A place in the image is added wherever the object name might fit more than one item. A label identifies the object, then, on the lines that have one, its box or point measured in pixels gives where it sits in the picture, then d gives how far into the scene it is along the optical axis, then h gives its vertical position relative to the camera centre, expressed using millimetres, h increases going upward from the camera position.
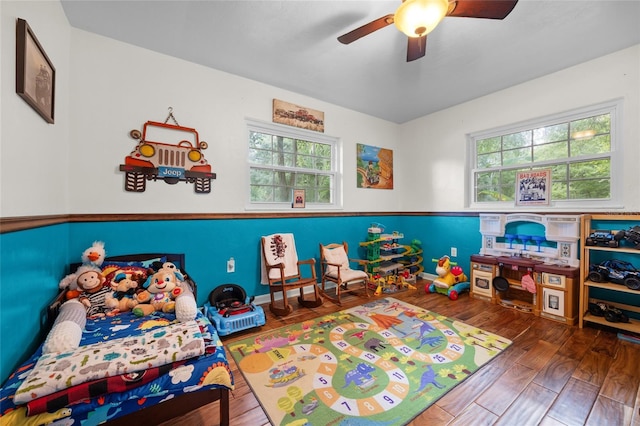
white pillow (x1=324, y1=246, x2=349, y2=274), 3377 -611
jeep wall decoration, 2410 +529
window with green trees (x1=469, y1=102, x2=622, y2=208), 2674 +664
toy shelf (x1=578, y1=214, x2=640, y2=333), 2307 -606
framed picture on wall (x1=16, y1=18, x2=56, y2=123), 1294 +797
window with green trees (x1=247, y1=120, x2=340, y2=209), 3217 +620
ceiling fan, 1482 +1211
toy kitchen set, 2578 -583
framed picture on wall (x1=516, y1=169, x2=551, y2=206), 3004 +298
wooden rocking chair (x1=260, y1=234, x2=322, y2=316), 2811 -695
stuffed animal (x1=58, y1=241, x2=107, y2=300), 1897 -437
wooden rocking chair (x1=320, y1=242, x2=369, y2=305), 3102 -752
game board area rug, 1464 -1124
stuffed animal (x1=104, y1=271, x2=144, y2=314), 1885 -634
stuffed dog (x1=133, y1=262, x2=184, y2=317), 1882 -645
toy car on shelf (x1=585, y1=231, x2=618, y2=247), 2338 -256
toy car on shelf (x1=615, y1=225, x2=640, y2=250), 2209 -208
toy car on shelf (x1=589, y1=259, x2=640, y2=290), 2281 -559
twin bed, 1021 -756
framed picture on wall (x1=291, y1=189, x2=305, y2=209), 3479 +174
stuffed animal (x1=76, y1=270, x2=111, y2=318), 1838 -609
